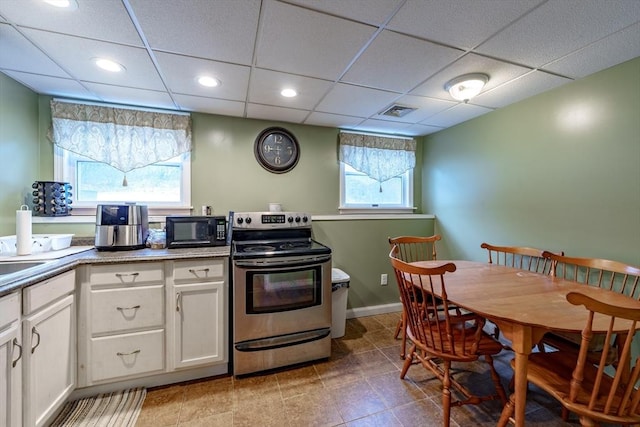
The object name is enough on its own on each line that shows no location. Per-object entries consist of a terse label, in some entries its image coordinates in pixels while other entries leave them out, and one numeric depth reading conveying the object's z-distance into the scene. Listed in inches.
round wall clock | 112.7
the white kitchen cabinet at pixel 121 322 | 67.9
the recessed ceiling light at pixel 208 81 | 77.2
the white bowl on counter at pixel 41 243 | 67.6
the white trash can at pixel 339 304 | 101.8
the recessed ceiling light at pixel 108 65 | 68.0
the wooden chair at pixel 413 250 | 102.9
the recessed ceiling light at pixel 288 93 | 85.0
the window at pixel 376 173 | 126.4
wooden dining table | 47.8
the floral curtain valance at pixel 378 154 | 125.4
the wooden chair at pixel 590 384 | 39.3
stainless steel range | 77.4
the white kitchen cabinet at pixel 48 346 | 51.7
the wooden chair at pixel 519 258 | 85.9
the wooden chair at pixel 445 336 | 58.4
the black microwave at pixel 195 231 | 85.4
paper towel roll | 66.0
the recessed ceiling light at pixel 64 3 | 48.5
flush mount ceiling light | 75.6
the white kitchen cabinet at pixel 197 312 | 74.1
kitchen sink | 58.5
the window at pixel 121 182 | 93.3
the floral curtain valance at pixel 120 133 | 89.8
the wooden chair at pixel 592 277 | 61.4
